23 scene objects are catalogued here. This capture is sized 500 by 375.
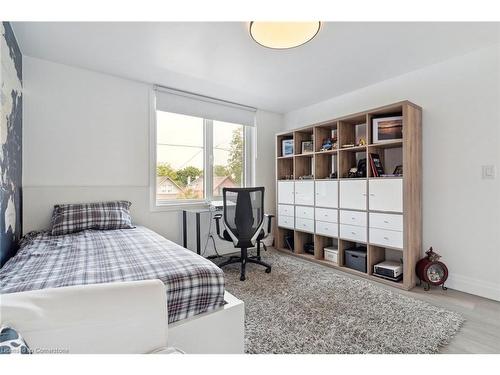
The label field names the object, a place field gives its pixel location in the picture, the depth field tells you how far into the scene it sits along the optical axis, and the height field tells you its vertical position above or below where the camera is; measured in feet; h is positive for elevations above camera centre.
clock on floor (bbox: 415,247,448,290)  8.14 -2.77
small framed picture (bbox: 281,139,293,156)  12.81 +2.04
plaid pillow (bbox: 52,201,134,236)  7.89 -0.98
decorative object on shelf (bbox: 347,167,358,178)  10.05 +0.54
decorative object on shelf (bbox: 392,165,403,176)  9.03 +0.57
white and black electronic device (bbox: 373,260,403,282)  8.67 -2.95
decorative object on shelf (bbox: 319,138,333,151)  10.85 +1.80
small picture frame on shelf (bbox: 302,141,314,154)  12.00 +1.92
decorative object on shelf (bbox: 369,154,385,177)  9.21 +0.74
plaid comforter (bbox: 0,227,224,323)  4.02 -1.45
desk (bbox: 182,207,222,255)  10.48 -1.51
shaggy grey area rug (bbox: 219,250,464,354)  5.31 -3.31
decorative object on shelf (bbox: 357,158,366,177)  9.81 +0.72
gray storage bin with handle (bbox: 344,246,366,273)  9.57 -2.79
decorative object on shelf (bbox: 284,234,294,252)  12.95 -2.85
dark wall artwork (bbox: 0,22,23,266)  5.90 +1.16
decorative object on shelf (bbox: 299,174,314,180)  11.69 +0.45
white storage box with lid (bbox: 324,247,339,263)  10.62 -2.88
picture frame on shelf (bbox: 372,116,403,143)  8.74 +2.05
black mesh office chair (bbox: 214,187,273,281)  9.39 -1.20
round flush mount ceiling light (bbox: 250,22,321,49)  5.60 +3.52
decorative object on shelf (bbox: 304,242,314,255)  12.08 -2.95
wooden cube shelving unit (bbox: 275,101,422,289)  8.36 -0.36
